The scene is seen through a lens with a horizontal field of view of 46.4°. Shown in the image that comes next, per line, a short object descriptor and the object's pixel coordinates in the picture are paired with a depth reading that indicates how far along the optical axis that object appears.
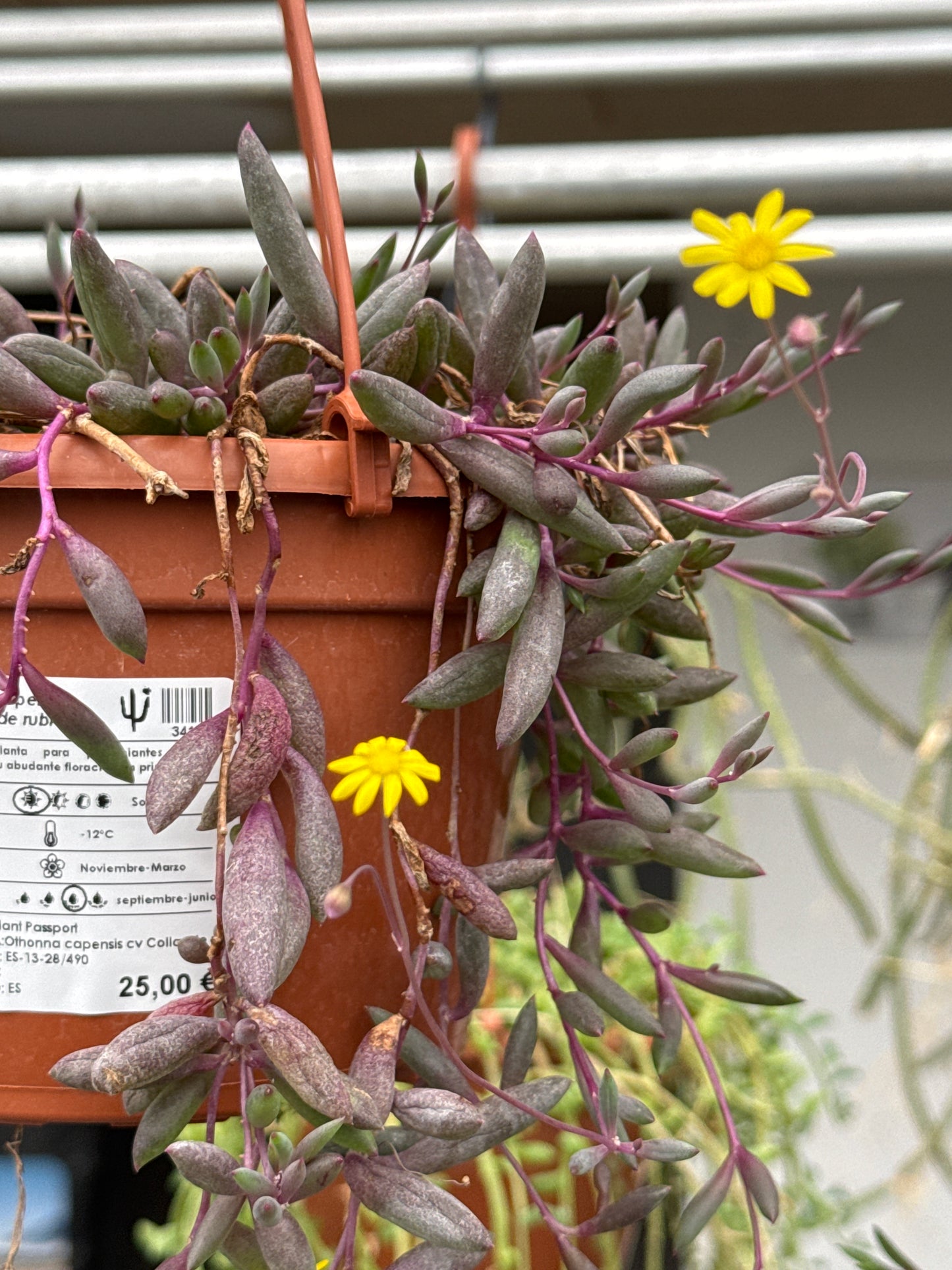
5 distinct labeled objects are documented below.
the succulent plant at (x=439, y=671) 0.36
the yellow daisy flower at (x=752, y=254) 0.42
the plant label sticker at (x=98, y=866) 0.43
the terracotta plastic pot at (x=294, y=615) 0.42
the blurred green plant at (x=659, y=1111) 0.63
